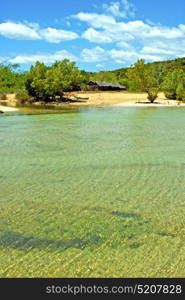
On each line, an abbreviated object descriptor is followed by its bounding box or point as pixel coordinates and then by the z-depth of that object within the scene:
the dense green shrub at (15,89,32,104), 78.99
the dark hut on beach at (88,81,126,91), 106.14
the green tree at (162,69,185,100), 69.48
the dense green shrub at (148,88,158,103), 69.31
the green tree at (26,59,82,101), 72.44
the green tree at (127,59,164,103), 65.69
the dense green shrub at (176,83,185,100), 68.52
